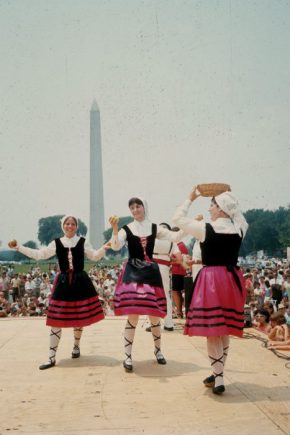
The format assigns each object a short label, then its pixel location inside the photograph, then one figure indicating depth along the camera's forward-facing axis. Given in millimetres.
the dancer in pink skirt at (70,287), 6055
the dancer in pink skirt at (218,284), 4602
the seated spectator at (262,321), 8858
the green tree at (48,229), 105350
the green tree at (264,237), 76625
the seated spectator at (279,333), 7227
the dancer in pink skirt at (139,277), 5555
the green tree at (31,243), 107119
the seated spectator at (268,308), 10470
